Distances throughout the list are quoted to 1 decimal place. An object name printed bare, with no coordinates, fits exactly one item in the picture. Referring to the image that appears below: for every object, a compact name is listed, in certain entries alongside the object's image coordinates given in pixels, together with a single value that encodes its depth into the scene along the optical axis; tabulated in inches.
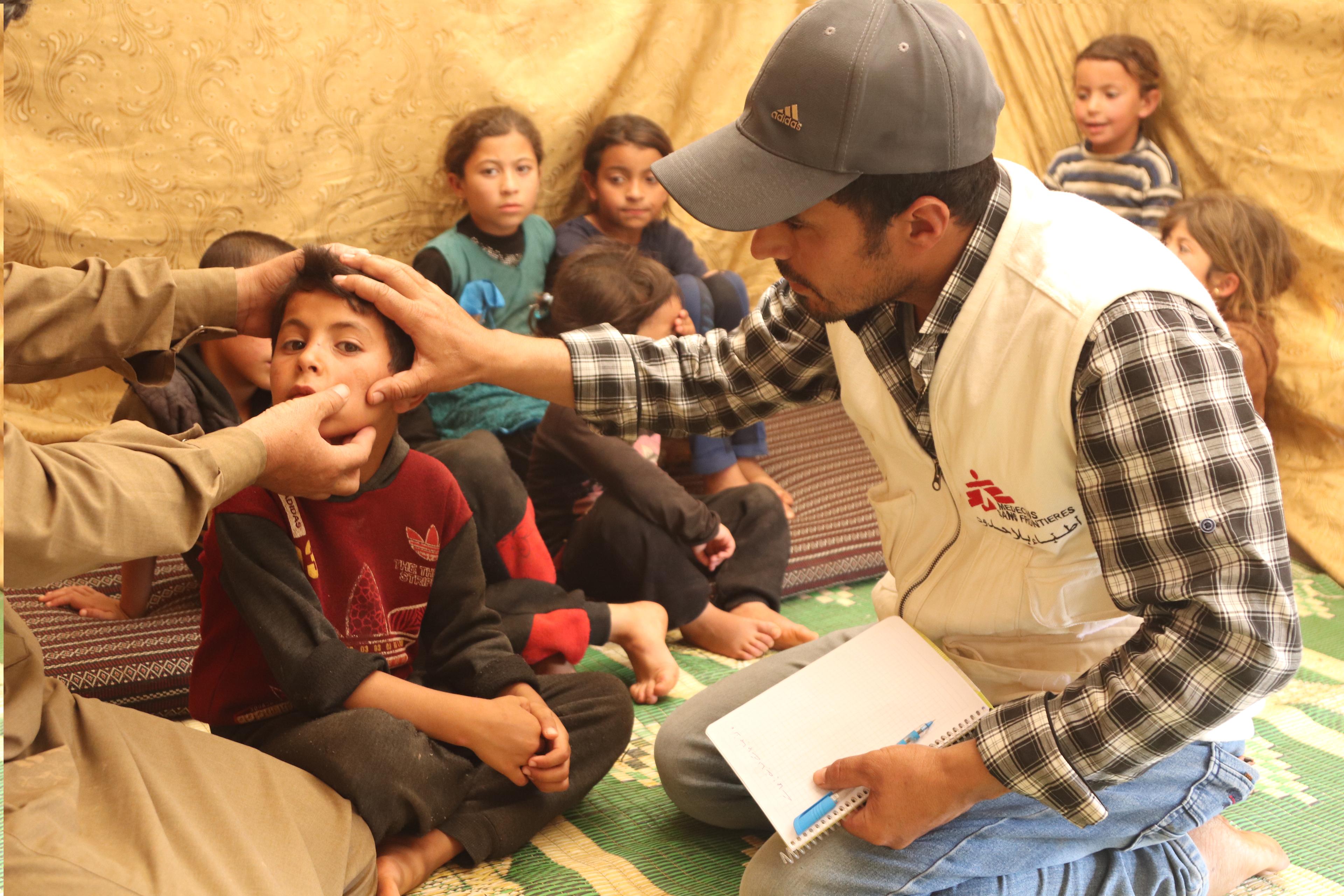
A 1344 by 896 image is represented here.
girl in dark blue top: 96.8
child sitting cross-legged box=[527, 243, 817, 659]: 74.9
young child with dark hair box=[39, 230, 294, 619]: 69.0
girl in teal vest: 89.5
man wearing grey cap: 38.7
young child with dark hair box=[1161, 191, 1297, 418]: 100.1
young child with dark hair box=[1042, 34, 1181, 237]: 112.9
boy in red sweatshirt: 47.0
